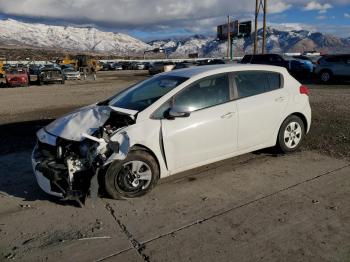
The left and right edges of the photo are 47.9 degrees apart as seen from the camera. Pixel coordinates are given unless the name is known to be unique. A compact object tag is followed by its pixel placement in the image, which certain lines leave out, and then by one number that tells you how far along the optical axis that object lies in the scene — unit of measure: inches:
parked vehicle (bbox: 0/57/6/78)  1531.4
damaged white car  186.1
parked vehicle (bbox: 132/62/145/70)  2578.0
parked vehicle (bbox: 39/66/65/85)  1184.2
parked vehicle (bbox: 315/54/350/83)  792.3
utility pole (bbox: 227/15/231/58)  2860.7
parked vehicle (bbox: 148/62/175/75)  1627.5
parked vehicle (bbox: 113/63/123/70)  2598.4
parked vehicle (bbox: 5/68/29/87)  1136.2
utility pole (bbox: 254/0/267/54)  1413.6
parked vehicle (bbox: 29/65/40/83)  1675.7
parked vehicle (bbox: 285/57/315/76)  989.9
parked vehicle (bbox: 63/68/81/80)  1405.6
